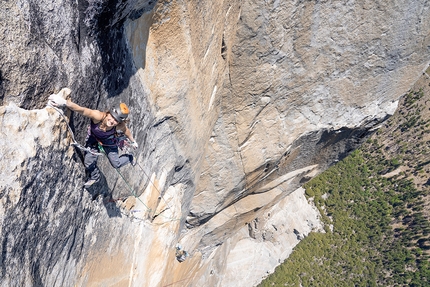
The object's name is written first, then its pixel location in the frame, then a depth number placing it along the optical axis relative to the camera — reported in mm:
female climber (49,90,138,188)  2842
